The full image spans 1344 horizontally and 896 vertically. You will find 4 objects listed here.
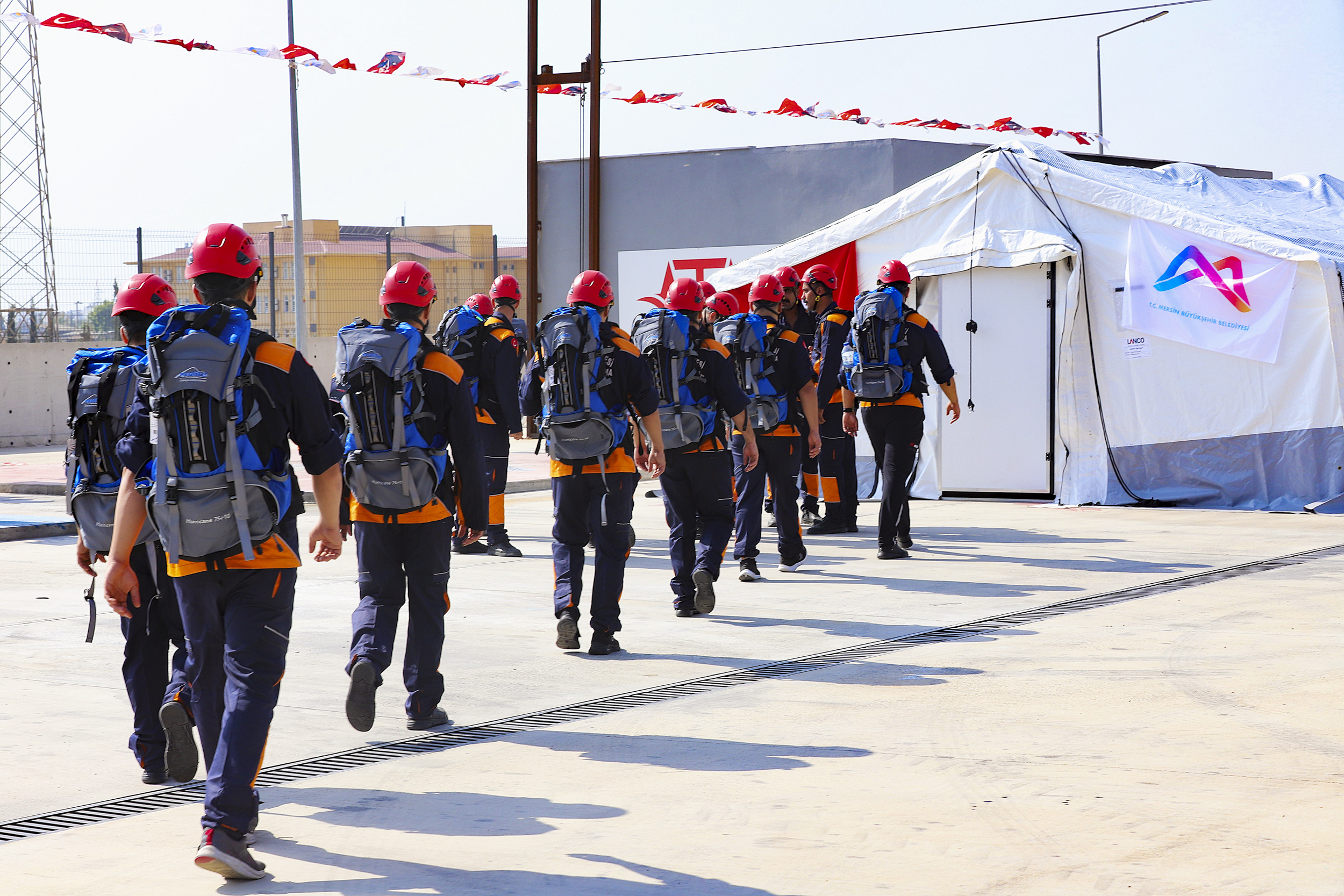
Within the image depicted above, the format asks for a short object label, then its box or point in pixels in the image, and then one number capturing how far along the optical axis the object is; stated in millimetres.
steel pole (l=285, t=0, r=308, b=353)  25766
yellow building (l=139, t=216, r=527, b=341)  25203
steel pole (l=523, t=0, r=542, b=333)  22062
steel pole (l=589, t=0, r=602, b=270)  21531
